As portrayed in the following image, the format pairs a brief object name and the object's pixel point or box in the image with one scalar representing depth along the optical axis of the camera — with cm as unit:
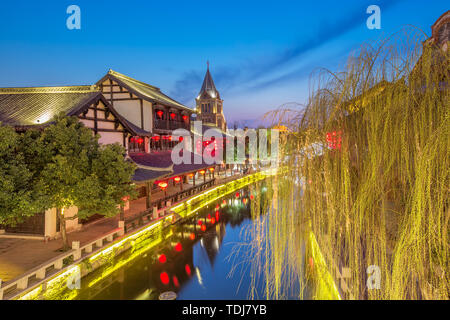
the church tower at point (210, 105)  4766
